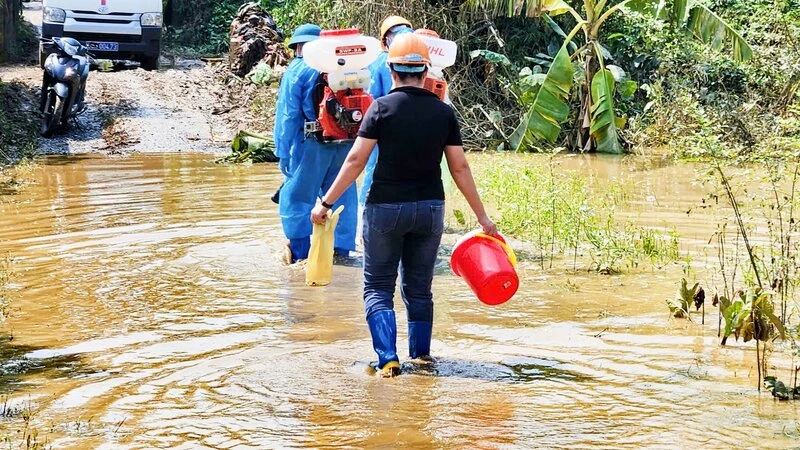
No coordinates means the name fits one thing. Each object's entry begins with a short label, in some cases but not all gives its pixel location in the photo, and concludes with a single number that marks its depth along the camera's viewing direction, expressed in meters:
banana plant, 15.11
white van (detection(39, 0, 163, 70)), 19.28
